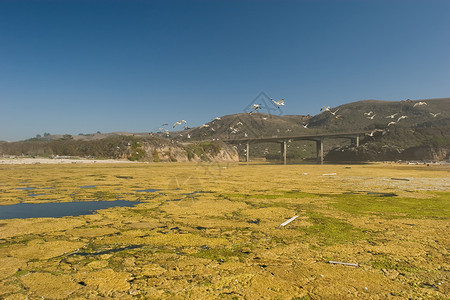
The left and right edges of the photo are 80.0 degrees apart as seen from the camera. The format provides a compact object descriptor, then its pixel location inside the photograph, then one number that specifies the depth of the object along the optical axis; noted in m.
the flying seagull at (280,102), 24.89
